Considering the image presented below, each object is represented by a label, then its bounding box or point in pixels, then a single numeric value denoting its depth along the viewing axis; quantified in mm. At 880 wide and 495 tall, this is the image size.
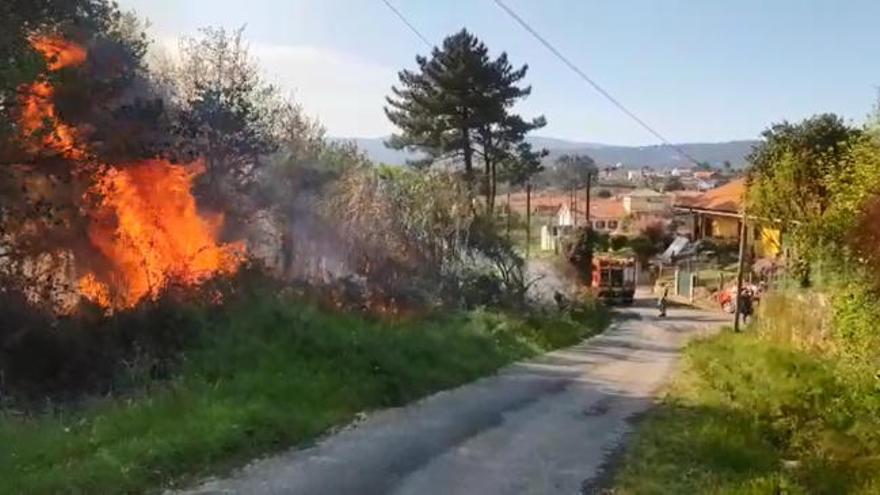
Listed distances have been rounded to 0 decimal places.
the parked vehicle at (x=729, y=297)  40822
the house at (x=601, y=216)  82500
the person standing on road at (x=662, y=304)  43688
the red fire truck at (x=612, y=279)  47938
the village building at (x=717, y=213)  55969
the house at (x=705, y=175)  120562
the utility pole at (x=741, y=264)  32500
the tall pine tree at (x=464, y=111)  45750
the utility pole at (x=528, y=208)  49725
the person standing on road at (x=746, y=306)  38041
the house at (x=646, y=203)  83169
